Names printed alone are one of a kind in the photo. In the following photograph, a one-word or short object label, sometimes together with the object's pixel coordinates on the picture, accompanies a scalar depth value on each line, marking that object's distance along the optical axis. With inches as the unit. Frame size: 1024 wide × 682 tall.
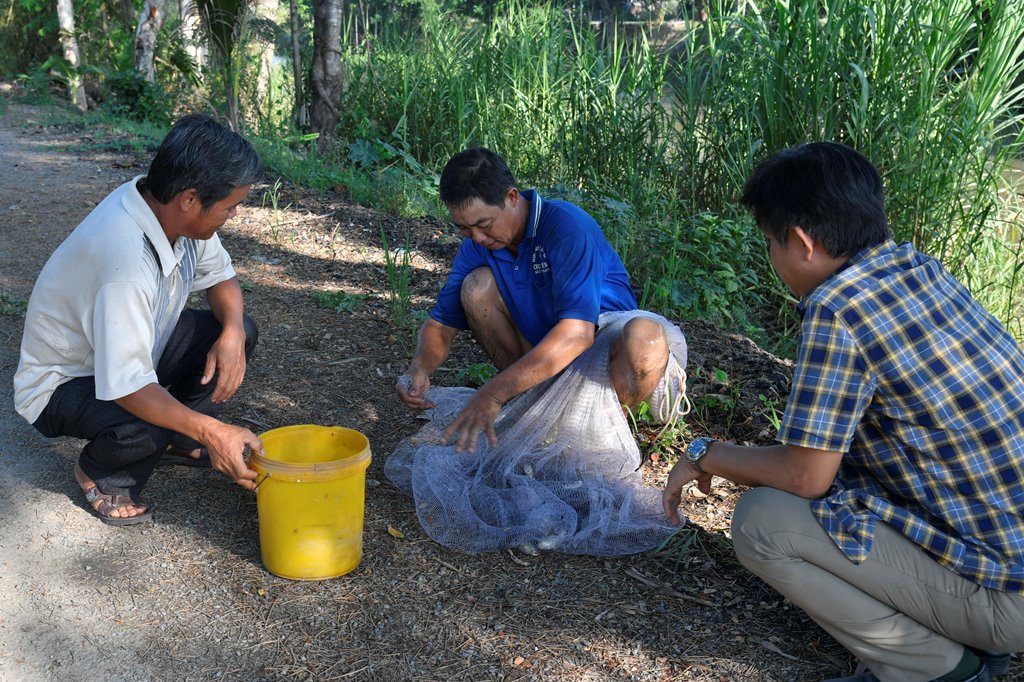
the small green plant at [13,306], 161.5
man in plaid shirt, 70.4
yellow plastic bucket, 89.4
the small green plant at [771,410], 120.4
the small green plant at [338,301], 170.6
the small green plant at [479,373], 140.3
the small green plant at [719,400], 129.0
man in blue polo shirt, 105.9
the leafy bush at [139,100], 418.0
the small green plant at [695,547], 100.8
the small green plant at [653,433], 122.7
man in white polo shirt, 89.8
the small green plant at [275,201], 203.0
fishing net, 102.4
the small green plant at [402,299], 162.4
